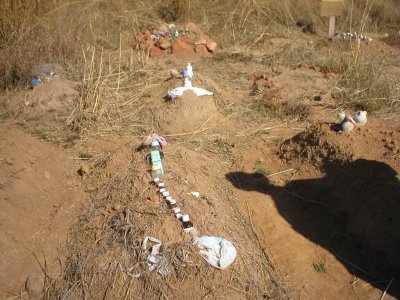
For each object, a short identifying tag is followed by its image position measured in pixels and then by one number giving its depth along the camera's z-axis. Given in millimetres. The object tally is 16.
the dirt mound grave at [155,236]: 2395
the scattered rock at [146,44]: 6590
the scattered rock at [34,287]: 2553
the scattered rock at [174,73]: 5091
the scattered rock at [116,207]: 2893
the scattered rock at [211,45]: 6800
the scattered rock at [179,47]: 6684
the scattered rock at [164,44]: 6680
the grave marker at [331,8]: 6621
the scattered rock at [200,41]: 6777
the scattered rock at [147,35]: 6863
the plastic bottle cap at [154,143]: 3133
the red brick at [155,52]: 6516
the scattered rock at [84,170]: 3451
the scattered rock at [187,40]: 6914
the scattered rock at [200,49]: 6754
